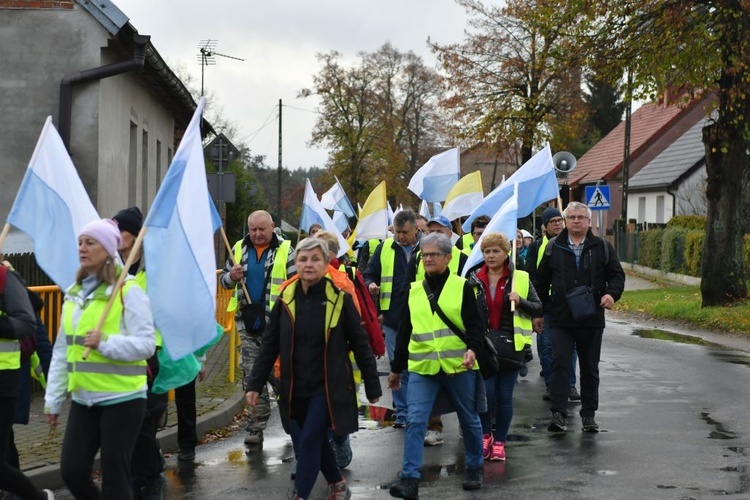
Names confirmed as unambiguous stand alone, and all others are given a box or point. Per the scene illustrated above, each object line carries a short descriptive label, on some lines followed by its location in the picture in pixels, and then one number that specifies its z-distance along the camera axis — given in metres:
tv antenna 65.38
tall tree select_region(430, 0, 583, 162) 46.78
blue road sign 31.72
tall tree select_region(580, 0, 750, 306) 22.52
